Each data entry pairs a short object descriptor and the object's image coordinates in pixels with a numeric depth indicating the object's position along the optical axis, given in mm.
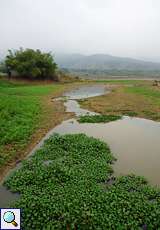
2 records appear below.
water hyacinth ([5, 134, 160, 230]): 4828
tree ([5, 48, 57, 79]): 31041
